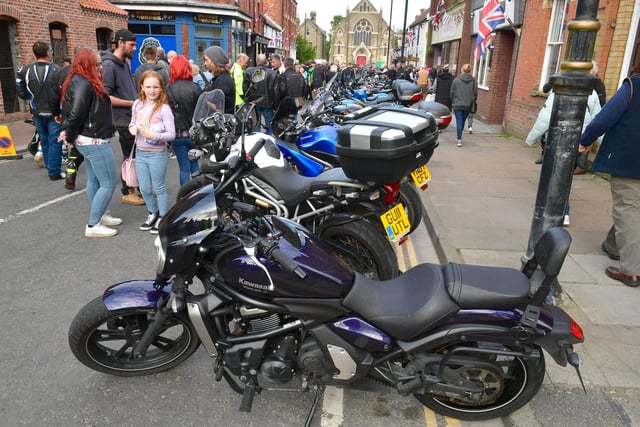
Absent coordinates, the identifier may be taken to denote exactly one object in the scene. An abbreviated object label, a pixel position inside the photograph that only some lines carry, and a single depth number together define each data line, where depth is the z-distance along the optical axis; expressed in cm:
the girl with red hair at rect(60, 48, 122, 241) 492
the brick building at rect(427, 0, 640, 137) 766
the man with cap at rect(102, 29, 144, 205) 633
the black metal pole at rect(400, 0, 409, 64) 2649
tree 7419
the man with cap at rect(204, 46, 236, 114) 730
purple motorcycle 230
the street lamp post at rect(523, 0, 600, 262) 320
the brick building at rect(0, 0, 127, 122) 1280
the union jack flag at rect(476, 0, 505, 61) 1260
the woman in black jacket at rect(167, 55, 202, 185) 585
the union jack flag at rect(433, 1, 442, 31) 2660
